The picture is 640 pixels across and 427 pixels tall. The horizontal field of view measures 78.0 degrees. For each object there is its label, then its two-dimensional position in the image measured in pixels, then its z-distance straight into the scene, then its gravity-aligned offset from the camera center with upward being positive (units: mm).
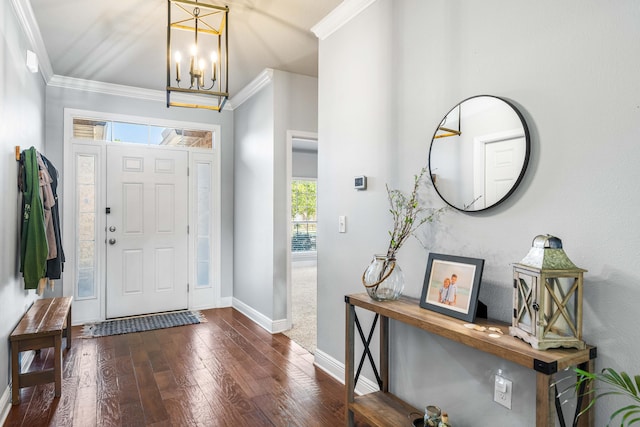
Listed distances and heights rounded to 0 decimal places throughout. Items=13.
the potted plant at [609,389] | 1162 -586
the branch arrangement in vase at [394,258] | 2072 -223
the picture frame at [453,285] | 1679 -320
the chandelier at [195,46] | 2133 +1419
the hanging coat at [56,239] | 3225 -211
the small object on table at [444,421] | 1737 -912
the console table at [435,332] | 1246 -488
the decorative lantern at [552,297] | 1317 -278
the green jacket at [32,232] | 2775 -127
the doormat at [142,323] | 3965 -1169
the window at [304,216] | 9047 -30
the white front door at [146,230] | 4410 -184
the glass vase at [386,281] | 2068 -349
